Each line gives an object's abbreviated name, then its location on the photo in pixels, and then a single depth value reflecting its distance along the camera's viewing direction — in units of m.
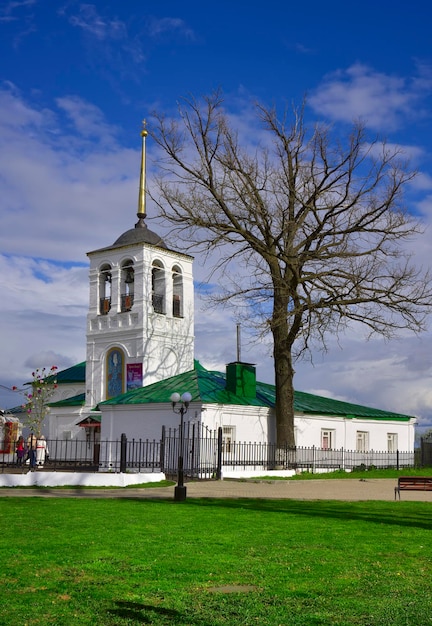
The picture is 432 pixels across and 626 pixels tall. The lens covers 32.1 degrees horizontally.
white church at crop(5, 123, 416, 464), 35.09
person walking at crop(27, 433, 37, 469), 27.53
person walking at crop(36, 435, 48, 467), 31.32
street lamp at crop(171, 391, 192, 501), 18.20
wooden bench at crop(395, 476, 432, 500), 18.80
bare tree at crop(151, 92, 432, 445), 31.22
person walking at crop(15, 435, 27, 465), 34.87
